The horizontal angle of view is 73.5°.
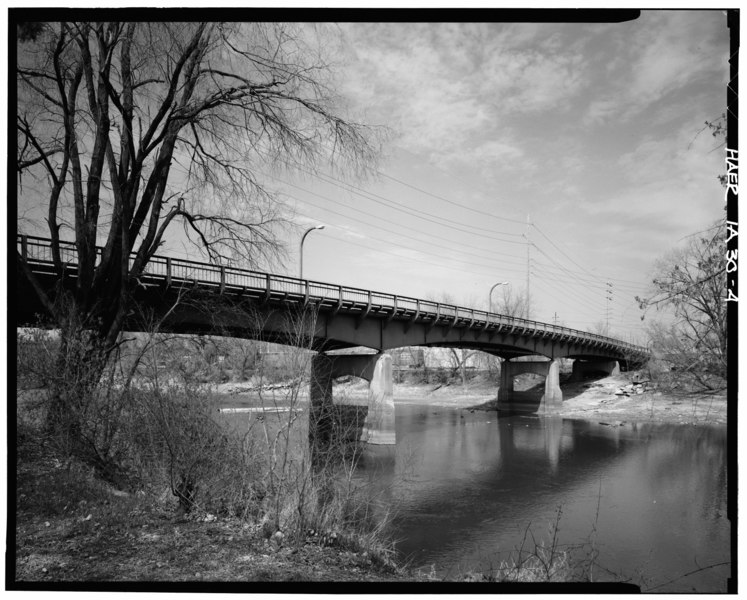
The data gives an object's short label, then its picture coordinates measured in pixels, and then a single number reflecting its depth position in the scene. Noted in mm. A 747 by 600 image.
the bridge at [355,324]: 14414
